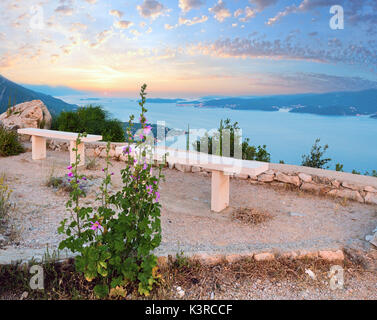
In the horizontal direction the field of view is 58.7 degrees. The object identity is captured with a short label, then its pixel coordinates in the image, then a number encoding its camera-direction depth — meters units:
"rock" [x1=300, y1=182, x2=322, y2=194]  5.03
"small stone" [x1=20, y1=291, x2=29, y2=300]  2.30
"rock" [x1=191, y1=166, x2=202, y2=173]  6.03
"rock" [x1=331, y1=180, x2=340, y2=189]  4.91
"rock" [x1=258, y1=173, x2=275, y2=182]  5.39
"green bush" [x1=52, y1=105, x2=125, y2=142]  8.69
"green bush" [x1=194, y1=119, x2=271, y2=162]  6.69
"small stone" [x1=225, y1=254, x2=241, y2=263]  2.85
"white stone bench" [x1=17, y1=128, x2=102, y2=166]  6.17
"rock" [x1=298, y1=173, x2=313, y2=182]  5.09
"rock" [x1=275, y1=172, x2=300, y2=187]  5.20
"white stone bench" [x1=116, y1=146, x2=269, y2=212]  4.06
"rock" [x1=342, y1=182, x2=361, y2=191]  4.79
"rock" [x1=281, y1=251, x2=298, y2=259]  2.96
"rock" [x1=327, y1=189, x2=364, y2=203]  4.78
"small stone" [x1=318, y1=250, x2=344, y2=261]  3.07
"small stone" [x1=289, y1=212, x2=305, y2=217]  4.23
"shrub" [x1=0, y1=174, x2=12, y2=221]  3.71
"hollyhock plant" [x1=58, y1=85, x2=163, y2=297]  2.18
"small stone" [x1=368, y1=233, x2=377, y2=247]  3.30
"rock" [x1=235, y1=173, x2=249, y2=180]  5.66
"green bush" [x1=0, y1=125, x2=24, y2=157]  7.12
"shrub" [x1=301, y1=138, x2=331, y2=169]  6.92
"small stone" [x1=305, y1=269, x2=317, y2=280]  2.76
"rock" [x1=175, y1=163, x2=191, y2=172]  6.12
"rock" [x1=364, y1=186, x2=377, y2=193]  4.69
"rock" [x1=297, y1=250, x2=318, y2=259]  3.00
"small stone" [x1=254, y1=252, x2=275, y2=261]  2.90
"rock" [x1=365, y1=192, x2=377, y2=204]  4.69
